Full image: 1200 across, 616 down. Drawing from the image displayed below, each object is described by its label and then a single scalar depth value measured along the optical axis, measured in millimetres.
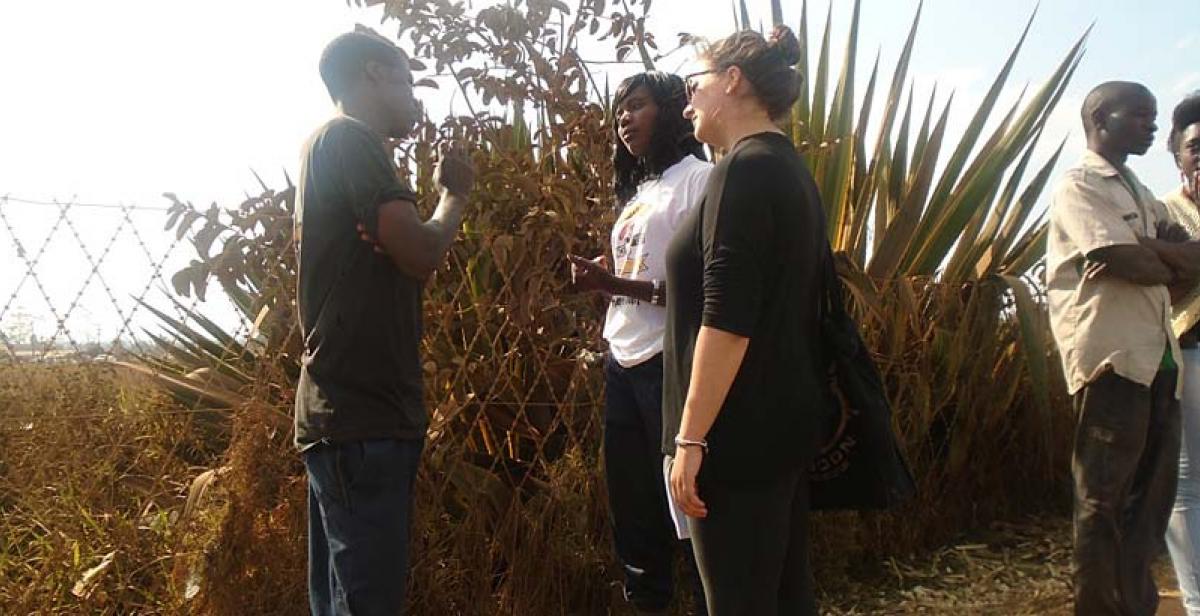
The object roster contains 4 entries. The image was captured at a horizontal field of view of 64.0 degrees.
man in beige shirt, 2682
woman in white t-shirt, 2486
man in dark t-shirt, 1928
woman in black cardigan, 1700
